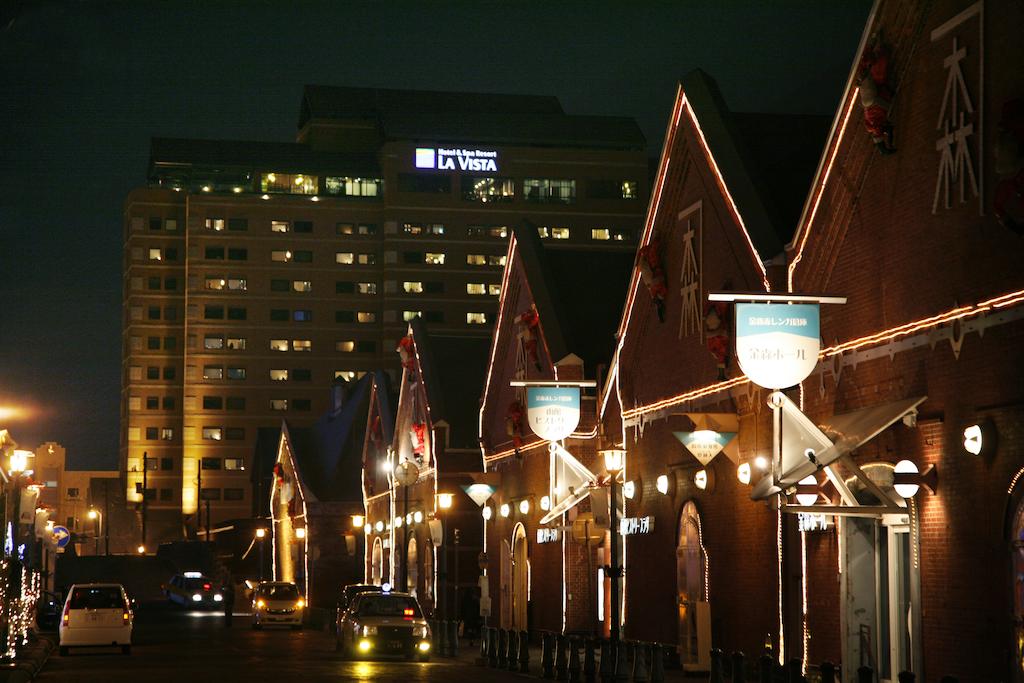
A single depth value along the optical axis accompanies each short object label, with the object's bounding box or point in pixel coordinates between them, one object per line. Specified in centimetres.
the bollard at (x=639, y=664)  2798
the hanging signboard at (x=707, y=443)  3141
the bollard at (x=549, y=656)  3250
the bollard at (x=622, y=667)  2802
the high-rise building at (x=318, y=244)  15888
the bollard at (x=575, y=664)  3073
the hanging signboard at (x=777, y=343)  2494
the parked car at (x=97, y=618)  4334
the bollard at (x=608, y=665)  2859
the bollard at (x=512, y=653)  3594
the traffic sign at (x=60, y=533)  6586
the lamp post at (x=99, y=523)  16515
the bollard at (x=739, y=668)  2078
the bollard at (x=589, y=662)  2952
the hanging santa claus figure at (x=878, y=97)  2466
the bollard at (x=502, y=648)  3675
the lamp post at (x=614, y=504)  3038
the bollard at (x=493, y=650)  3741
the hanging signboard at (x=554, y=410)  3962
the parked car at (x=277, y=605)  6431
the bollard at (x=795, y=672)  1814
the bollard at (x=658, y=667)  2753
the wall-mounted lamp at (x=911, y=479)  2312
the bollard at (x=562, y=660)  3191
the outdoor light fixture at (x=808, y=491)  2778
